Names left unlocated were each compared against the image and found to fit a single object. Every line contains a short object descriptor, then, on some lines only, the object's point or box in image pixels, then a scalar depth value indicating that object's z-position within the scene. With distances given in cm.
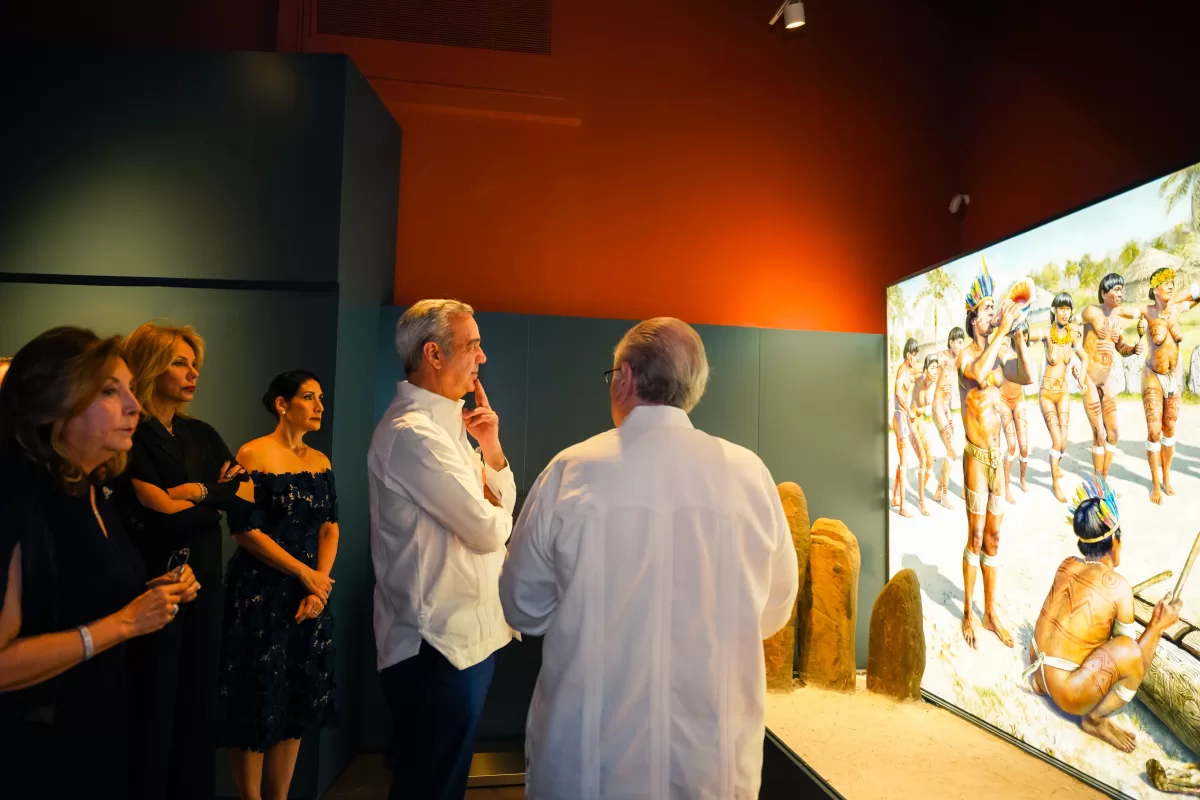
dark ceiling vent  414
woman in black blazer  215
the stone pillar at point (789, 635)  352
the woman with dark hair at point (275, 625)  261
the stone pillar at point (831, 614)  358
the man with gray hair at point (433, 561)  189
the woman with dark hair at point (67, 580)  139
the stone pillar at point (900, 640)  333
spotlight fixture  382
